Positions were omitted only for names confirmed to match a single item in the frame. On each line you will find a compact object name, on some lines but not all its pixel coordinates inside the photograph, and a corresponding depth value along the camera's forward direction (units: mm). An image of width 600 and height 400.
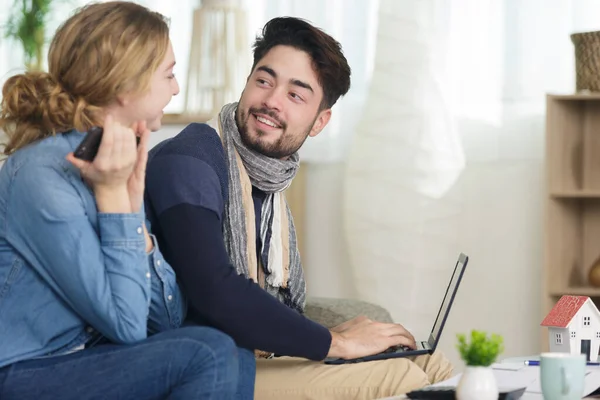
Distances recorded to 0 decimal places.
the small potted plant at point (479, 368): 2980
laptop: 3470
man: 3319
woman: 3023
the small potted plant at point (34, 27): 5937
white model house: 3586
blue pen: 3547
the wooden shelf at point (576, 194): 4976
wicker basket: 4874
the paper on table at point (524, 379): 3209
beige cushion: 4313
